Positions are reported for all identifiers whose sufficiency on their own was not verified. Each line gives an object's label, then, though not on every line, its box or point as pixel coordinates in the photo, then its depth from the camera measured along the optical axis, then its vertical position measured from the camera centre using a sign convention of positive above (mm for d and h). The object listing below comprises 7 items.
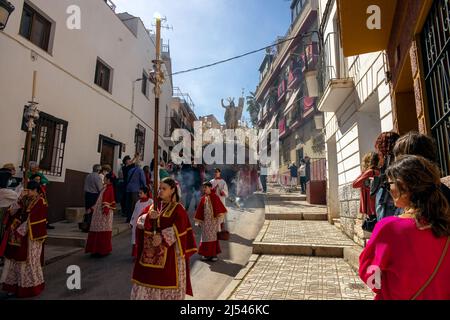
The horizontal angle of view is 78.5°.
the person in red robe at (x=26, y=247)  4023 -764
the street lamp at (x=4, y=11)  5430 +3677
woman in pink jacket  1431 -219
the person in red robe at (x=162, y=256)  3029 -656
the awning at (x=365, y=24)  4234 +2860
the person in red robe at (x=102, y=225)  5992 -609
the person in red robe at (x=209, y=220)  6039 -485
